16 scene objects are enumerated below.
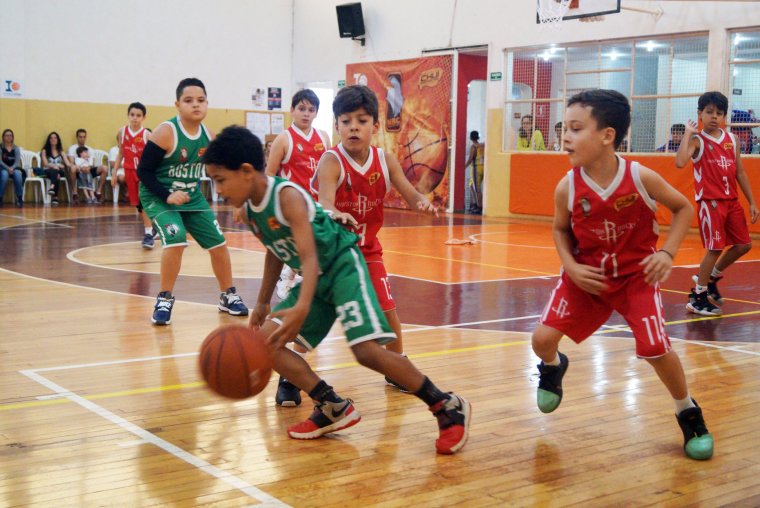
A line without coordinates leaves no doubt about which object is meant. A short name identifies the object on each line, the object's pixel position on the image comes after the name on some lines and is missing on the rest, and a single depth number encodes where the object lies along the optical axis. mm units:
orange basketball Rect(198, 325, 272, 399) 3359
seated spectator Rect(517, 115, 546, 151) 17047
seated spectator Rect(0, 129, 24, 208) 17547
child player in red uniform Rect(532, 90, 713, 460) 3592
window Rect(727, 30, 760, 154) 13773
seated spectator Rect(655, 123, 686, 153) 14594
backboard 14664
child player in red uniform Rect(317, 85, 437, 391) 4324
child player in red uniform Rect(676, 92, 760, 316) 7012
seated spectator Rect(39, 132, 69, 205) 18281
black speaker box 20172
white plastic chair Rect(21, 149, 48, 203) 18281
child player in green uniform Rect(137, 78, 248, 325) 6355
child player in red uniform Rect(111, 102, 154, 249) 12344
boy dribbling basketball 3373
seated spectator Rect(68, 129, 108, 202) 18703
